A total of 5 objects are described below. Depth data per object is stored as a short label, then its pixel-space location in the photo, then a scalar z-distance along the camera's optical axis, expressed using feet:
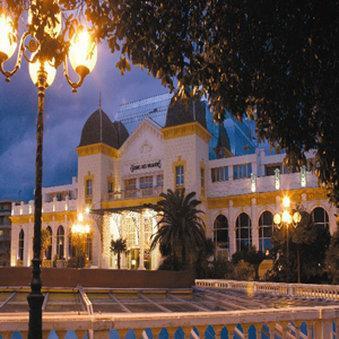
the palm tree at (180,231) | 119.03
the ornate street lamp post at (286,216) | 72.33
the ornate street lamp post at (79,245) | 141.75
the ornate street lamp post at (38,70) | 17.12
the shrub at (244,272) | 112.56
